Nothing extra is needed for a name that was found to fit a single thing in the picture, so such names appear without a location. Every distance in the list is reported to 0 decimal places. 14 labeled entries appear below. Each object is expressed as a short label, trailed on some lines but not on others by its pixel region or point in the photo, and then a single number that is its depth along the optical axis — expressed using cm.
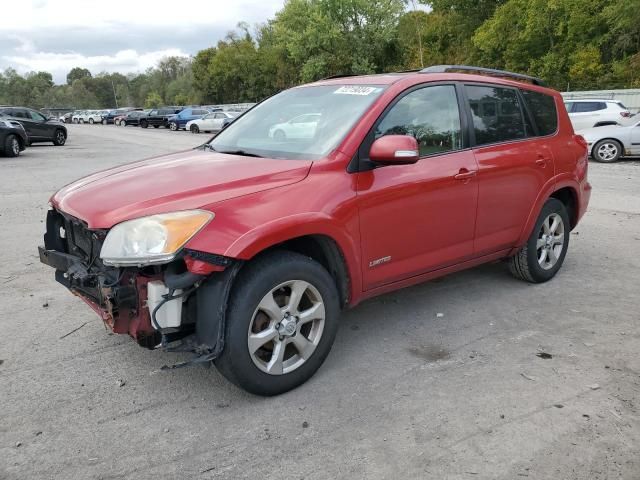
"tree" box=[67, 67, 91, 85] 14748
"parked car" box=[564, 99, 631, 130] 1822
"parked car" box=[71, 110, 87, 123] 6230
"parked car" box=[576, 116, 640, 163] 1445
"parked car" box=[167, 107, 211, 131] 3728
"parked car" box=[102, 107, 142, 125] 5421
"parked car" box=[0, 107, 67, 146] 2052
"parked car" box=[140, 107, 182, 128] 4122
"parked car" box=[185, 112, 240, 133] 3327
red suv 276
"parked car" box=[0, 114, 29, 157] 1645
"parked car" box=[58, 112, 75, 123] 6538
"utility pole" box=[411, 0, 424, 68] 5052
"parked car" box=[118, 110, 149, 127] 4582
